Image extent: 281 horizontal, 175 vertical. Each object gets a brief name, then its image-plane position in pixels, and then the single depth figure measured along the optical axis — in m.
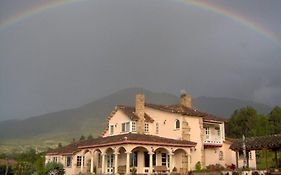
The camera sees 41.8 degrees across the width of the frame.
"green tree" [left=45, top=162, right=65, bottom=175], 37.38
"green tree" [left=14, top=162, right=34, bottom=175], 44.18
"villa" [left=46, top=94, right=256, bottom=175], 38.95
